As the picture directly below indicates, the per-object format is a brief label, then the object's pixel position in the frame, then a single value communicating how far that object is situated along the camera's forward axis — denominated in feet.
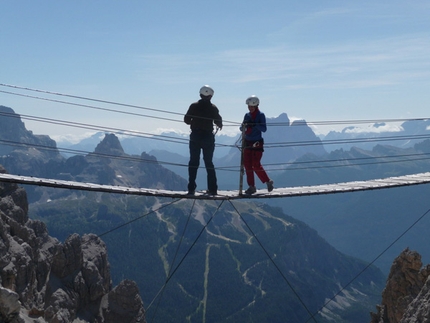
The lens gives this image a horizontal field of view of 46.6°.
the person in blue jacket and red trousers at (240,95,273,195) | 61.36
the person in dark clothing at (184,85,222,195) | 61.21
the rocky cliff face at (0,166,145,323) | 198.18
